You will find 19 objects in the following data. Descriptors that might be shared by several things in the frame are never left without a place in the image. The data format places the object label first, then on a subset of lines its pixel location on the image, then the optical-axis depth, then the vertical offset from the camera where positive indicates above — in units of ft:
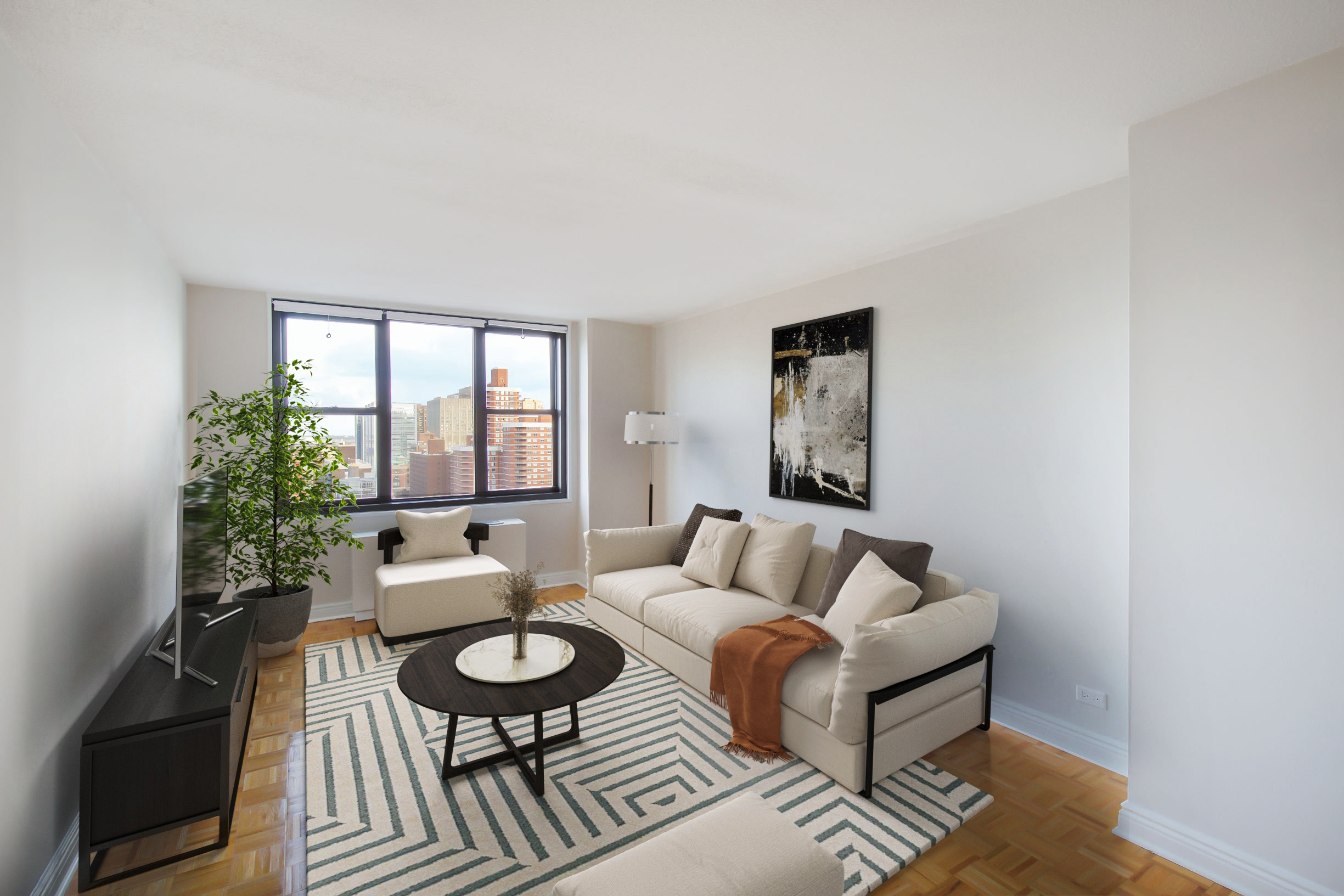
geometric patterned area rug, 6.81 -4.72
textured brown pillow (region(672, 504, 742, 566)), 14.89 -2.20
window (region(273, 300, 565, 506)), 16.33 +1.26
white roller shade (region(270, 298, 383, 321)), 15.46 +3.52
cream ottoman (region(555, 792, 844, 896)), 4.78 -3.49
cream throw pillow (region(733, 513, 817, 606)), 12.14 -2.44
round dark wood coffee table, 7.77 -3.32
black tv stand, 6.37 -3.51
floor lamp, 17.01 +0.38
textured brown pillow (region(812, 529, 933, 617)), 9.87 -1.98
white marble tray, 8.50 -3.23
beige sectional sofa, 8.01 -3.45
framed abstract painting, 12.62 +0.69
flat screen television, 7.75 -1.76
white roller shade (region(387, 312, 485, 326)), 16.75 +3.52
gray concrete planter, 12.73 -3.74
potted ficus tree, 12.98 -1.09
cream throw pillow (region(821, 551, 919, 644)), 9.16 -2.44
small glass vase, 9.09 -2.96
